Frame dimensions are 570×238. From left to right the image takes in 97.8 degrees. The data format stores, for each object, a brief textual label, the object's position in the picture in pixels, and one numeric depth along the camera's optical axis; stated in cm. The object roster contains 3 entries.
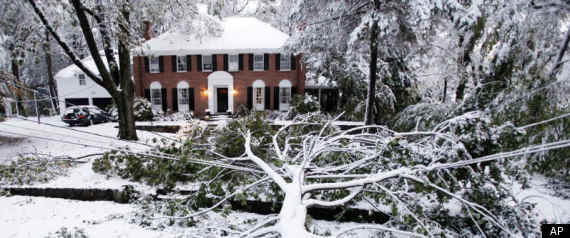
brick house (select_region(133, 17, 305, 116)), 1550
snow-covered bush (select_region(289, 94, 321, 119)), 1159
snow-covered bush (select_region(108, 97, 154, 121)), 1286
